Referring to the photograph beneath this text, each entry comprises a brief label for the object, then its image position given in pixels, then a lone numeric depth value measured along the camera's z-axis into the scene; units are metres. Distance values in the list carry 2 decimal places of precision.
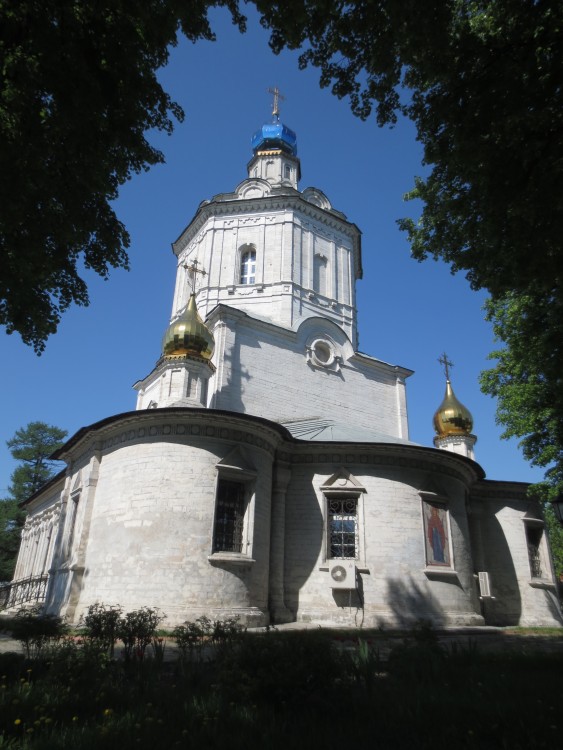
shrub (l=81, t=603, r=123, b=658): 6.81
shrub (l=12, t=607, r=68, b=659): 7.11
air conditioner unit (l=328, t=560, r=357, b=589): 13.72
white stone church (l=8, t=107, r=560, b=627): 12.78
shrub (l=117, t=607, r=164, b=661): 6.60
